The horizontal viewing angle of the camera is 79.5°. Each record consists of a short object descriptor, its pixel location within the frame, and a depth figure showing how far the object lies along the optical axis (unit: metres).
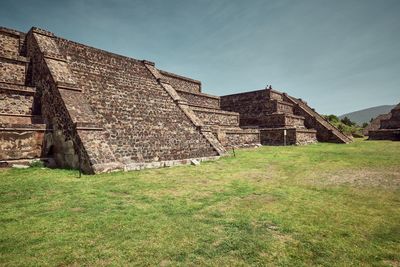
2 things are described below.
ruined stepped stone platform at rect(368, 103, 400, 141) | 27.03
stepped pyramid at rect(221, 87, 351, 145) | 21.98
